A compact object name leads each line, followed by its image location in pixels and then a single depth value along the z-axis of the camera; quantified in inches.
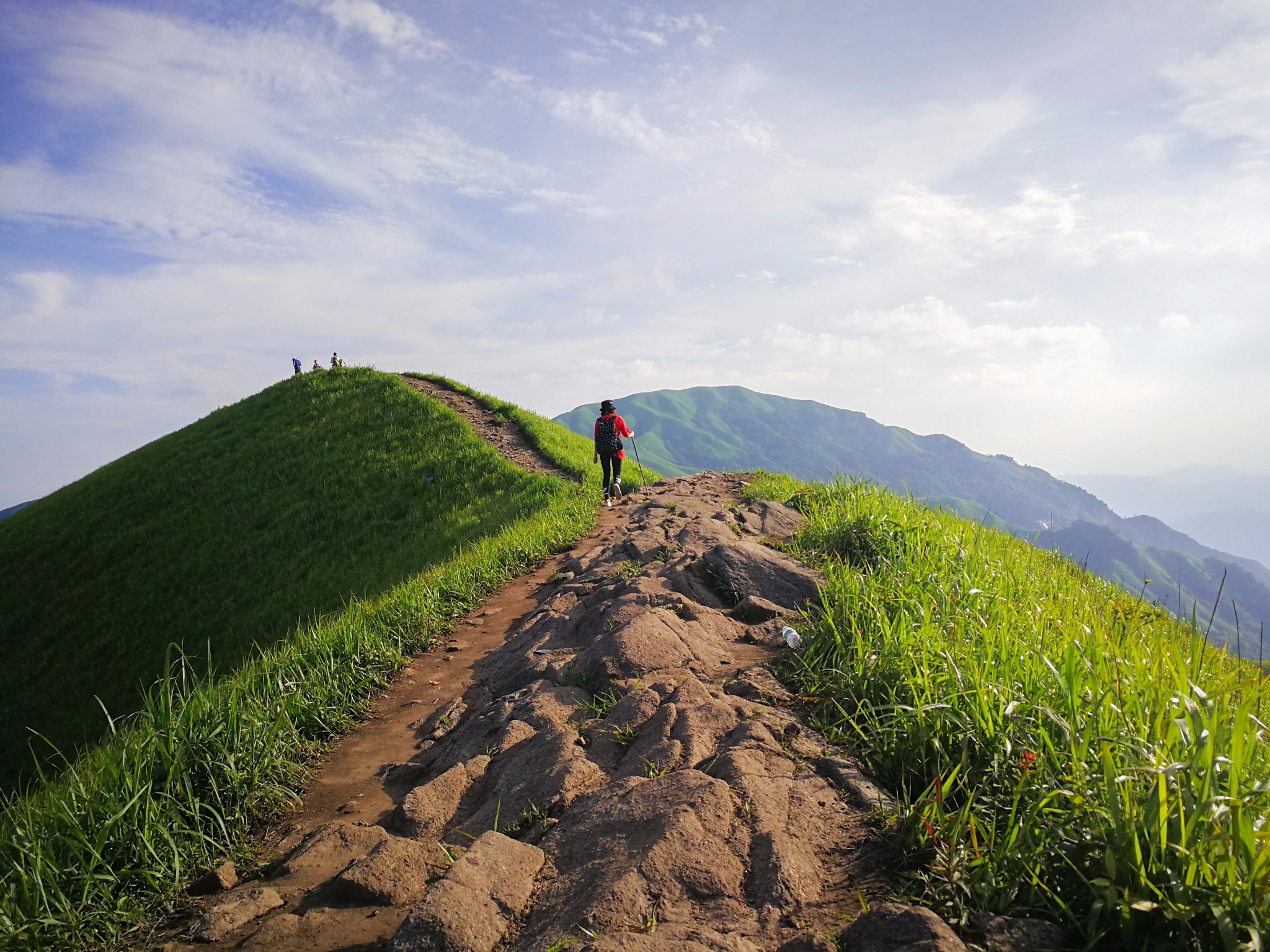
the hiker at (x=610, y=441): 605.3
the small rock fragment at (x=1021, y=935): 86.1
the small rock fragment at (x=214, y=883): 147.6
